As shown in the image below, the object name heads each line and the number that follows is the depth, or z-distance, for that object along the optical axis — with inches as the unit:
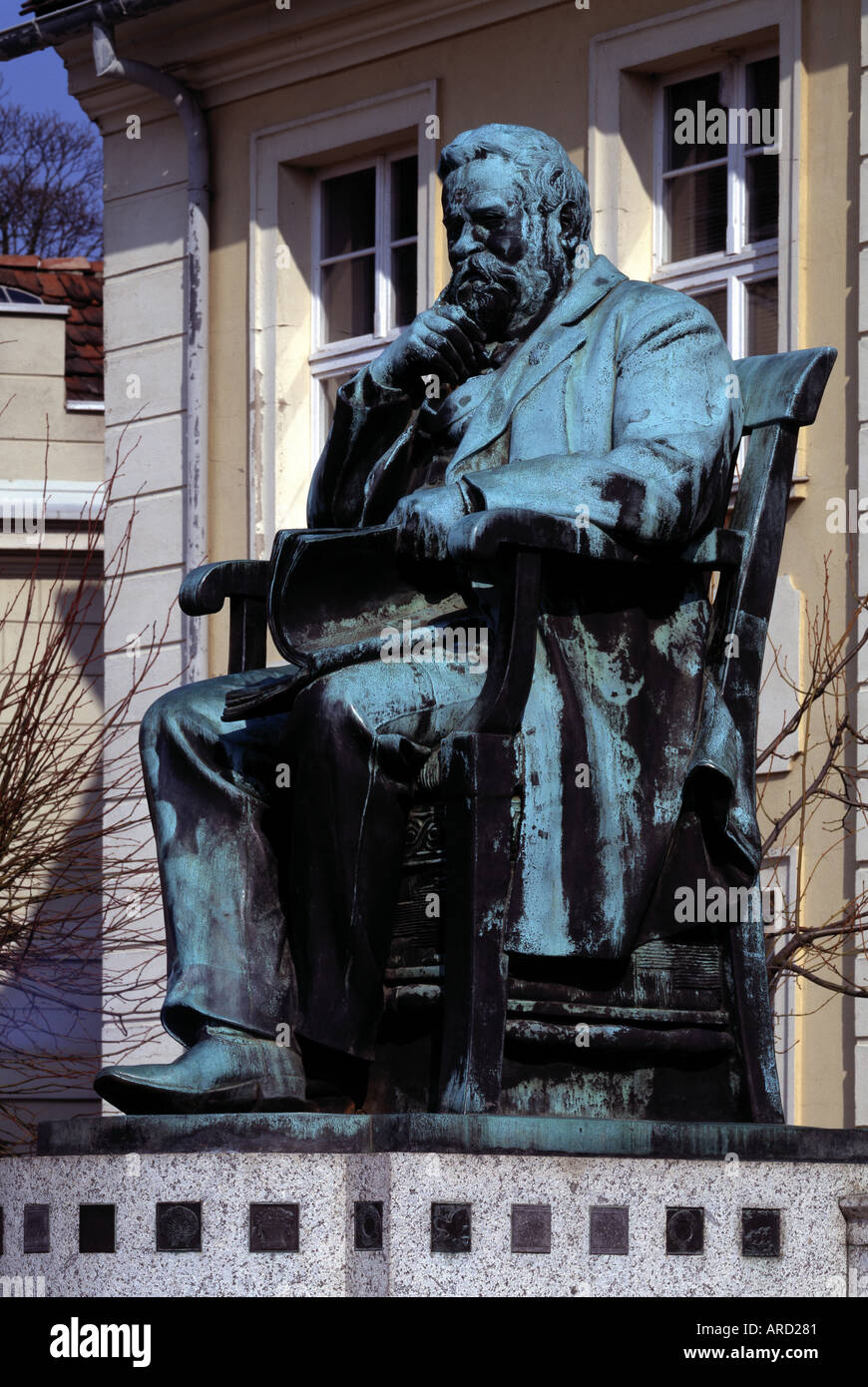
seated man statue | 362.7
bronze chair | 352.7
